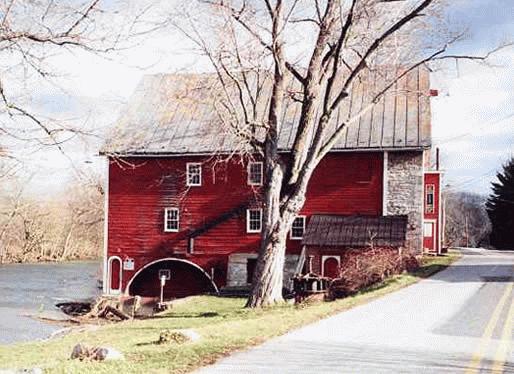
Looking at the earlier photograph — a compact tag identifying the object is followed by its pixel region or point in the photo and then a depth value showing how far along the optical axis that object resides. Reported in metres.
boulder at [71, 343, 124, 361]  8.83
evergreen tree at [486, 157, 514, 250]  56.84
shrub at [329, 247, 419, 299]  23.69
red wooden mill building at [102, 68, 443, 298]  29.89
